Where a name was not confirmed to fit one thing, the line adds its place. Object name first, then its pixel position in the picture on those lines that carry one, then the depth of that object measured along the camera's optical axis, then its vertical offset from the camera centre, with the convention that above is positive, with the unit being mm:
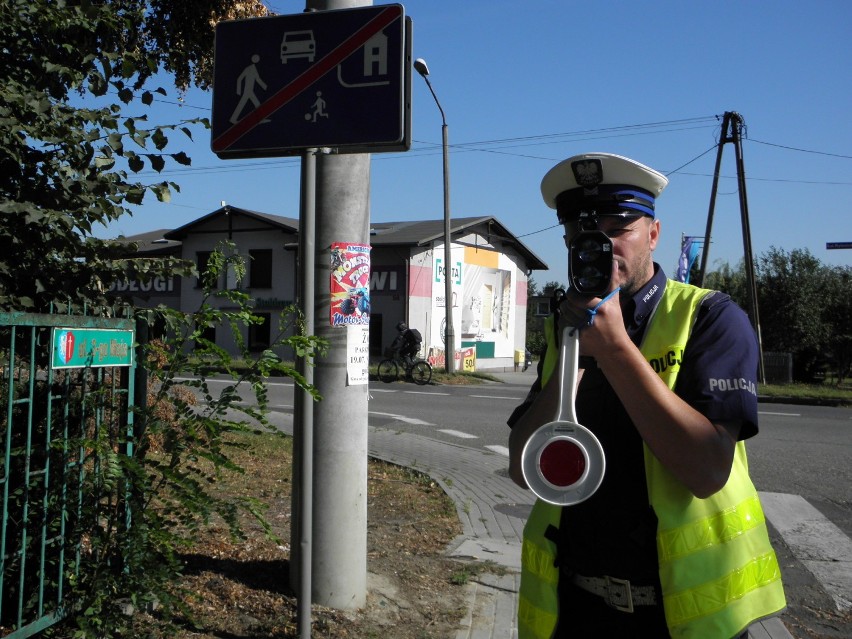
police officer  1764 -231
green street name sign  3209 -6
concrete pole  4273 -421
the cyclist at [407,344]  24531 +131
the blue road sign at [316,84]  3449 +1100
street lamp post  25344 +1901
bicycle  24578 -601
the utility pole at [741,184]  24484 +4886
